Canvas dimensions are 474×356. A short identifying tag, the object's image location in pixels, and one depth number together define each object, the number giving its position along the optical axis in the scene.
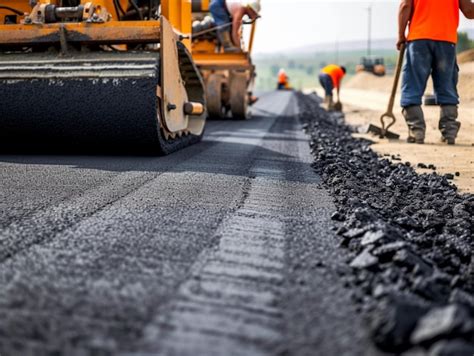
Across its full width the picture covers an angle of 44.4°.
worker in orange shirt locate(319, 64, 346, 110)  14.86
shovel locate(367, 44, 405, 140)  6.88
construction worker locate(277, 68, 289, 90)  37.48
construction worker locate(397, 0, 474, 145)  6.46
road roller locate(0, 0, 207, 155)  4.45
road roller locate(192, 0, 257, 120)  10.43
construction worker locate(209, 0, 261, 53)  9.88
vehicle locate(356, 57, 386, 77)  38.97
